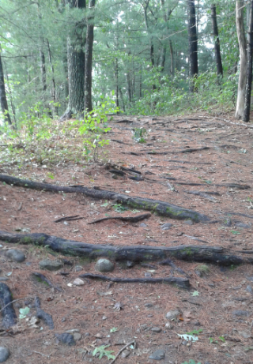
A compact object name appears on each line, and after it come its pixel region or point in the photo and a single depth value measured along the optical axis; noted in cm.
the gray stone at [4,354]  182
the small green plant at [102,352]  197
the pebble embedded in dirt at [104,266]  301
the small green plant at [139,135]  890
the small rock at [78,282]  277
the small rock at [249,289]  282
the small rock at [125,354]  199
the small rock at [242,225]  408
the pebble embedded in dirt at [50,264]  288
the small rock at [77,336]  212
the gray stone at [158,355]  199
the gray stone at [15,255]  286
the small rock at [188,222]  420
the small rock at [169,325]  230
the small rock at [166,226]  405
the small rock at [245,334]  223
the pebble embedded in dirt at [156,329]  226
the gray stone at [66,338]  206
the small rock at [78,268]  298
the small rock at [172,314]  242
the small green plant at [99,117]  592
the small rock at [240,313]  251
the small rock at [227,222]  416
